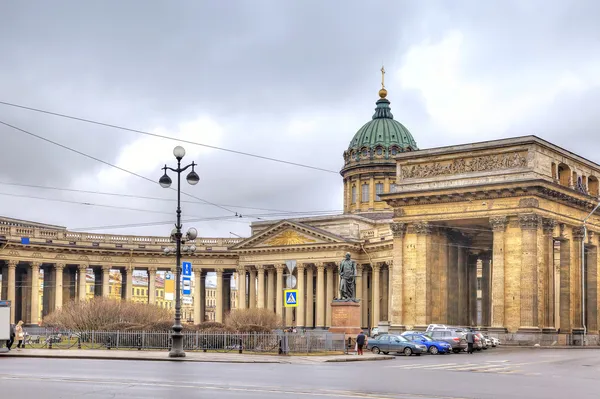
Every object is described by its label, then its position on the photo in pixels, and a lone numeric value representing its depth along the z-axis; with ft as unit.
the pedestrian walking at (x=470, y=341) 195.83
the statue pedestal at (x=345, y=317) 197.77
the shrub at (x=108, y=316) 208.70
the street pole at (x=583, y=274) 244.01
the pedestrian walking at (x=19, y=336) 185.82
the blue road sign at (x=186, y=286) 214.03
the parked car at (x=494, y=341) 222.95
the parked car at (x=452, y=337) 194.70
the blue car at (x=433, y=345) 188.24
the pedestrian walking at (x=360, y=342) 169.89
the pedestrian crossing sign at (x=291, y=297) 173.68
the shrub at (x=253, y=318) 230.13
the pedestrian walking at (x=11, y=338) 175.01
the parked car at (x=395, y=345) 181.68
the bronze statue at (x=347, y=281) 201.98
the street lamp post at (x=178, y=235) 149.59
